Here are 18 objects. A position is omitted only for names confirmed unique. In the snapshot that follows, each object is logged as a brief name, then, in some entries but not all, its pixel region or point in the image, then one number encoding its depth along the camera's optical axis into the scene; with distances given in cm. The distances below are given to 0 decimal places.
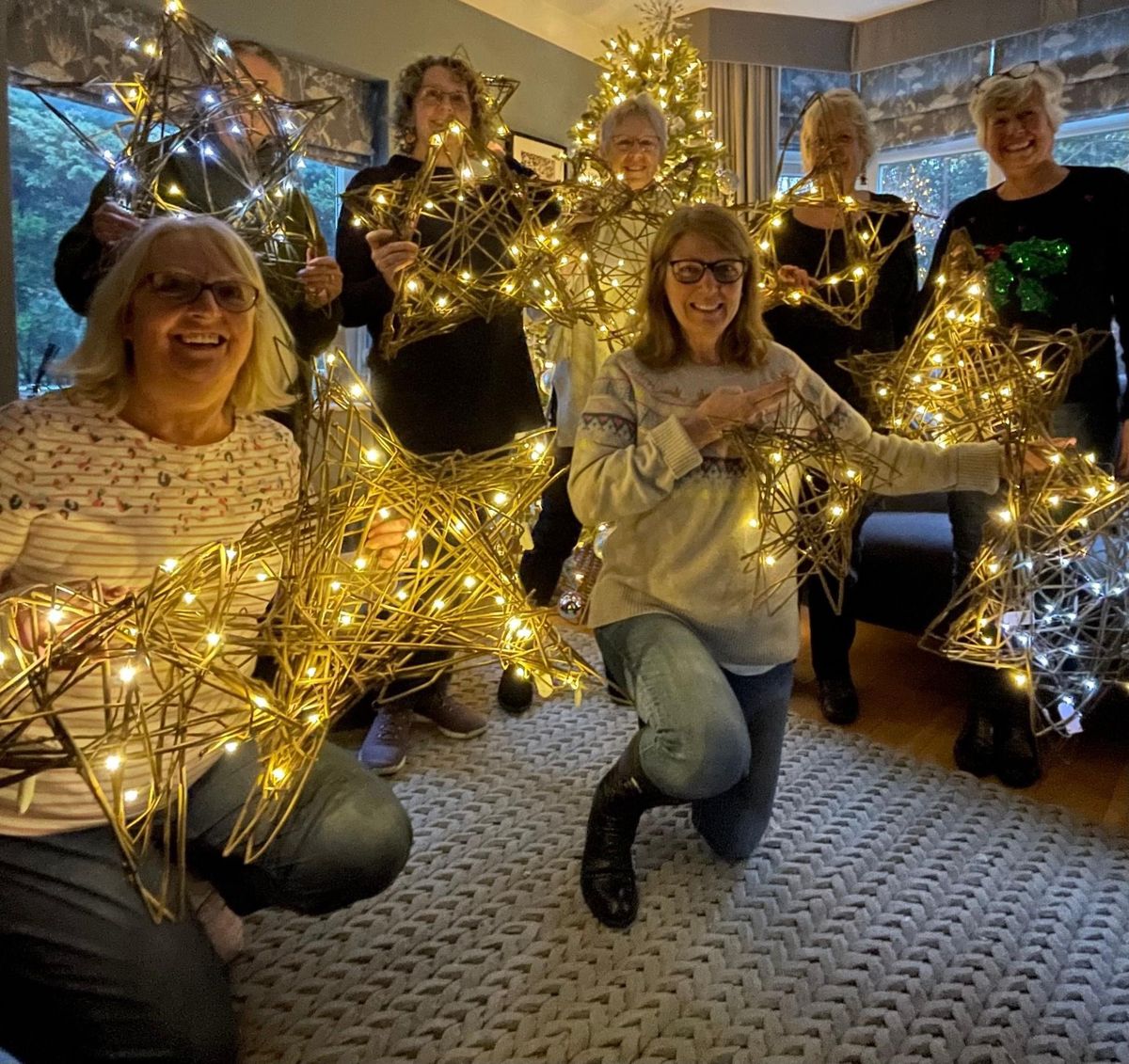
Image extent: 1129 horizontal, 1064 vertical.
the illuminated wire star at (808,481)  129
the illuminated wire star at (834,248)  159
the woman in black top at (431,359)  186
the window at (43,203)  257
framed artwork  400
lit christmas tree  325
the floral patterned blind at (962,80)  375
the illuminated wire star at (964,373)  134
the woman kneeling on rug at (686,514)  138
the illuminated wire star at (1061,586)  123
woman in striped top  104
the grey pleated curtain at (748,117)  446
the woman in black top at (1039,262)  190
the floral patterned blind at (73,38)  244
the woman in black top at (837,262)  204
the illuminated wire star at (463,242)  150
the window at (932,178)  438
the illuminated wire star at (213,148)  128
